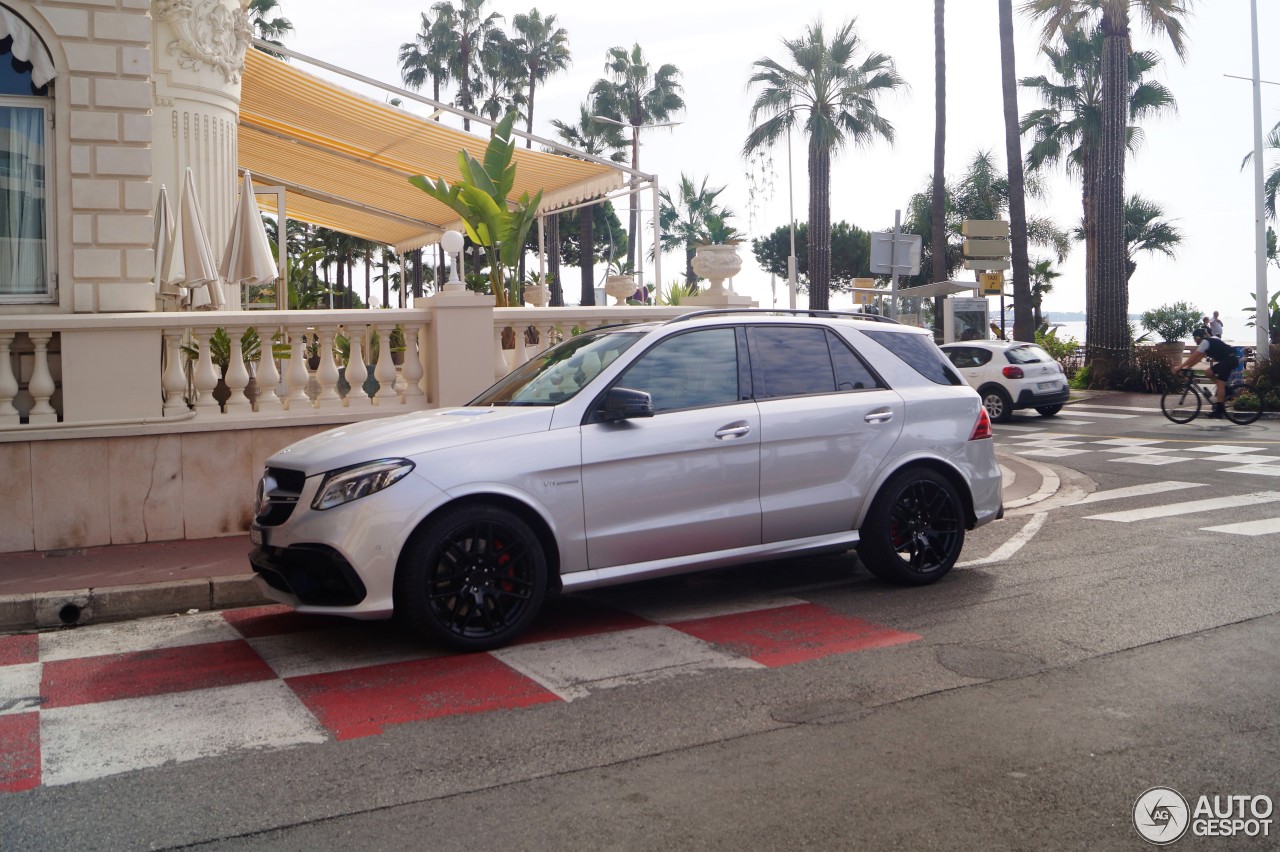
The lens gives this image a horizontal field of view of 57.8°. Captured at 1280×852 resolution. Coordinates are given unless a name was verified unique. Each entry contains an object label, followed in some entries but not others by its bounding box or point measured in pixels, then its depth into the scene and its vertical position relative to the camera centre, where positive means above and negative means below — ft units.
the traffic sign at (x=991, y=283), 90.22 +10.41
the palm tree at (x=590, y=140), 179.01 +46.67
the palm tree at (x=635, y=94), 184.14 +52.55
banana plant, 43.52 +8.26
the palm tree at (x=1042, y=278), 188.96 +22.66
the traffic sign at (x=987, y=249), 79.05 +11.51
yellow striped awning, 53.47 +15.14
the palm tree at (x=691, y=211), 263.29 +48.73
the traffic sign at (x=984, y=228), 78.54 +12.90
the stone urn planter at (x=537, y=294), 65.41 +7.44
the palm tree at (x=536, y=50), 187.21 +60.95
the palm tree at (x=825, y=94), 112.84 +32.33
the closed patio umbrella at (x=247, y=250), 36.83 +5.72
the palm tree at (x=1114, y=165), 89.15 +19.34
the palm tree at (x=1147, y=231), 170.30 +26.83
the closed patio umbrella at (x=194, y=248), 34.22 +5.42
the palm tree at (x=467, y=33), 185.57 +63.23
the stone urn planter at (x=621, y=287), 68.18 +8.05
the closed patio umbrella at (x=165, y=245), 34.73 +5.60
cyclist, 61.98 +2.82
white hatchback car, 69.92 +2.34
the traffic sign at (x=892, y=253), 65.92 +9.47
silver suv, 18.65 -0.95
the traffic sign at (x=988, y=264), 82.07 +10.81
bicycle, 63.10 +0.58
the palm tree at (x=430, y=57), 186.50 +60.27
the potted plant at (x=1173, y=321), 158.39 +13.12
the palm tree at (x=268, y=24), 126.93 +45.25
